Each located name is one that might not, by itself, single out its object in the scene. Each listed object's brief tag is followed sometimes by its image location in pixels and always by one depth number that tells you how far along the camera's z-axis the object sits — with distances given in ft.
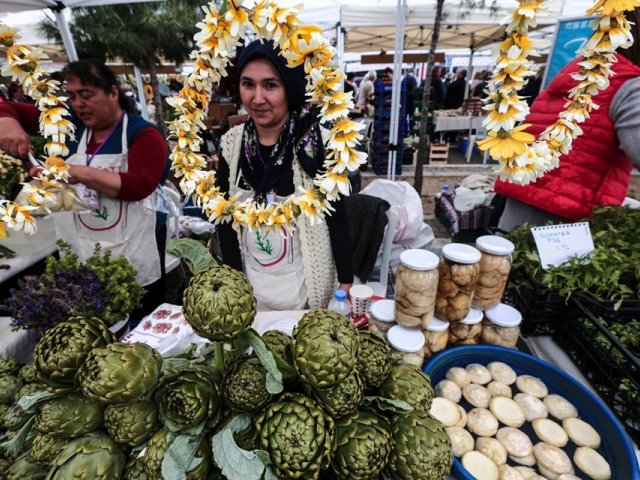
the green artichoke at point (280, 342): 2.89
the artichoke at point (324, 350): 2.35
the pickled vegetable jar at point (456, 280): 4.00
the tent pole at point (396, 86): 14.33
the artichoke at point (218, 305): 2.37
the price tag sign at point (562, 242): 5.07
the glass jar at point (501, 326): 4.50
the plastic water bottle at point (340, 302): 5.19
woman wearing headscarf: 4.81
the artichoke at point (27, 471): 2.80
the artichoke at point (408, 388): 2.96
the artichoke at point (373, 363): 2.94
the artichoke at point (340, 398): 2.54
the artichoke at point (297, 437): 2.28
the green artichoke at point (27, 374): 4.11
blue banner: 11.64
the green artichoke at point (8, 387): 4.07
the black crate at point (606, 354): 4.01
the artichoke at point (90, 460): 2.43
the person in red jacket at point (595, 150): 5.31
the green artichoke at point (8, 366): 4.34
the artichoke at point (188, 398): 2.44
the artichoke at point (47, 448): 2.67
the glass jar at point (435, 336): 4.29
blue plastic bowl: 3.37
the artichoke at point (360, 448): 2.43
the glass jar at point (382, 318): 4.38
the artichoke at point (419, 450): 2.57
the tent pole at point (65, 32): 10.77
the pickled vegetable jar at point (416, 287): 3.91
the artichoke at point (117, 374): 2.33
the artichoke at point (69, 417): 2.56
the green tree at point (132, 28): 19.93
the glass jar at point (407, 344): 3.96
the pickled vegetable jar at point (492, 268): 4.22
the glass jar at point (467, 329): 4.44
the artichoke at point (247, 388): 2.53
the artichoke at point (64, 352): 2.58
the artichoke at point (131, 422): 2.56
